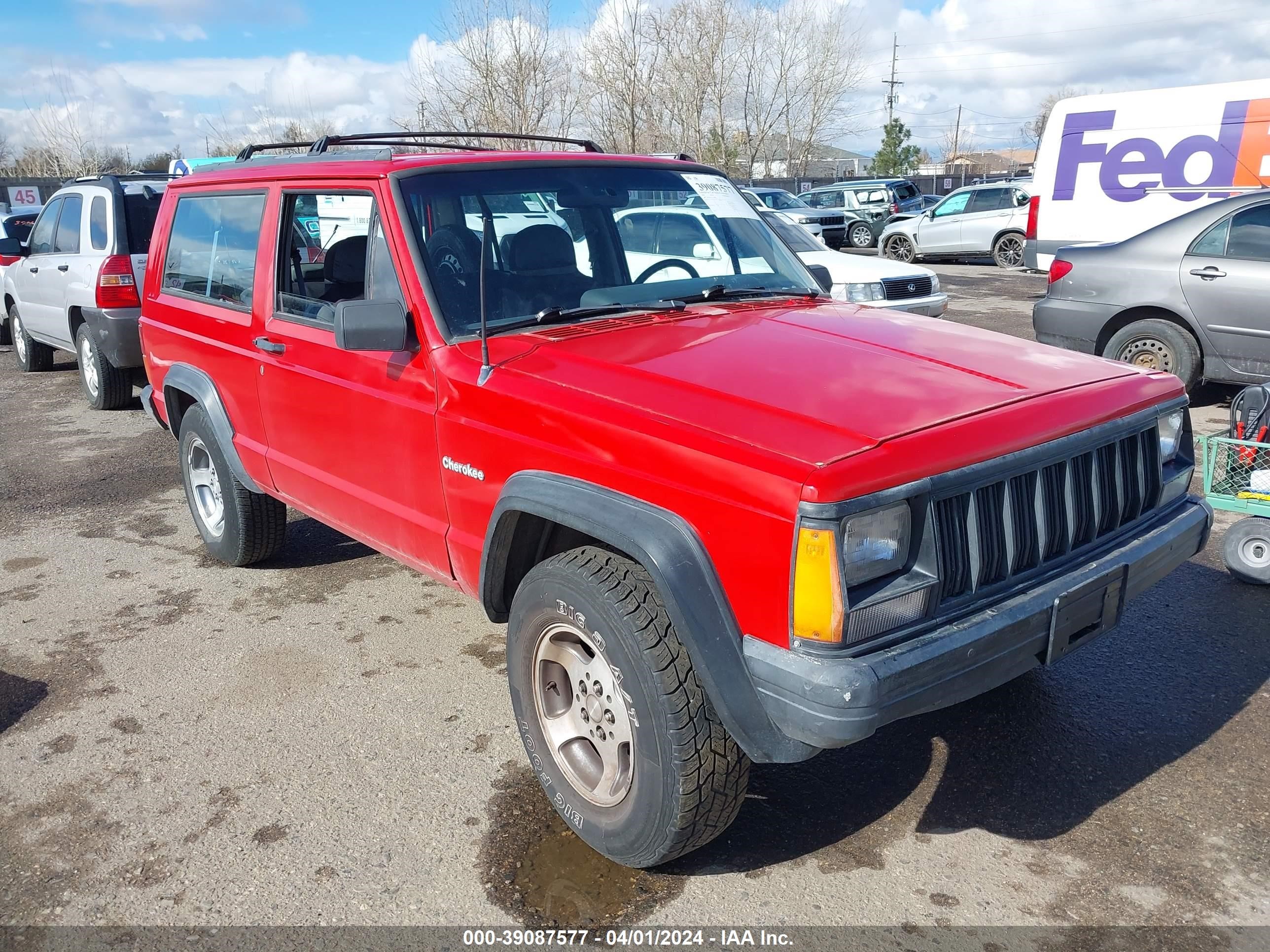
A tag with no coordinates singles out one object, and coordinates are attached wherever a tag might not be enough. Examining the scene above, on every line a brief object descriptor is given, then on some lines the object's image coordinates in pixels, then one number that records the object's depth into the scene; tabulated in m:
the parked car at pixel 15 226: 12.30
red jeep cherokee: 2.34
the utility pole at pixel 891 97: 71.00
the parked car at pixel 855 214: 25.14
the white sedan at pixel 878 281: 8.69
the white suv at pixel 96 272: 8.34
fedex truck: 11.34
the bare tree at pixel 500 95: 25.39
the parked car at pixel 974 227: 20.25
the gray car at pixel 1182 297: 7.02
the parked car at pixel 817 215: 24.11
